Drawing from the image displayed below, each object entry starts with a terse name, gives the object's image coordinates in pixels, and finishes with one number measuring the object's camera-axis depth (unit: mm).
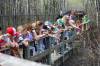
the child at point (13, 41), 6648
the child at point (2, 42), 6507
